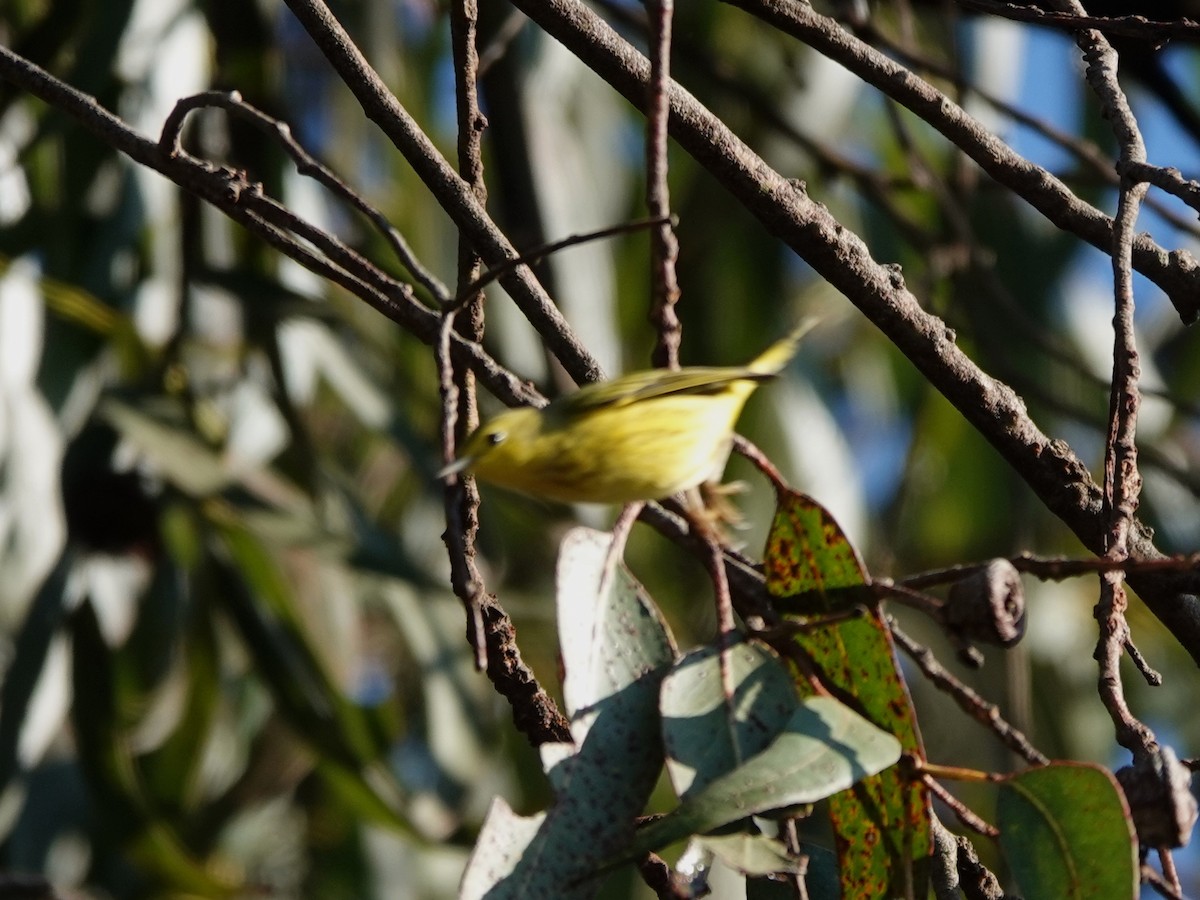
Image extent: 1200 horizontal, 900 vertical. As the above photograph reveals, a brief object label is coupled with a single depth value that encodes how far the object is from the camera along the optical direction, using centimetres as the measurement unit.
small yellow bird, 544
